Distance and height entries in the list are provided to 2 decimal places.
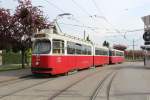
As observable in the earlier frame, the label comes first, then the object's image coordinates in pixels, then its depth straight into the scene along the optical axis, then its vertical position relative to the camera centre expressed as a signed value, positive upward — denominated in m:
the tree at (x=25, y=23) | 15.11 +2.78
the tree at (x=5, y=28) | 14.87 +2.33
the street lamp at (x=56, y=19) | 15.84 +3.23
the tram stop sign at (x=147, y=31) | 8.10 +1.11
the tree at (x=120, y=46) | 66.43 +2.96
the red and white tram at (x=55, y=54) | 11.06 +0.01
